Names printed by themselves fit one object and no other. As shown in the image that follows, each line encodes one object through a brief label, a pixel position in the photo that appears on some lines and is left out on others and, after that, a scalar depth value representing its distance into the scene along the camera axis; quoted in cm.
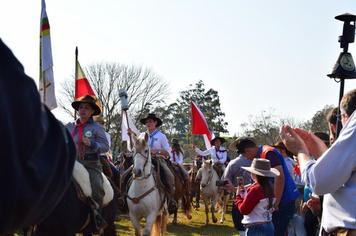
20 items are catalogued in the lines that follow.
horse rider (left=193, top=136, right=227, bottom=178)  1738
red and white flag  1652
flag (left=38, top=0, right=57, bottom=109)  837
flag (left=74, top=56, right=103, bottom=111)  1187
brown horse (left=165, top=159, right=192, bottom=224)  1156
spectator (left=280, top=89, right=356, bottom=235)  243
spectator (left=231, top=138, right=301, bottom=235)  580
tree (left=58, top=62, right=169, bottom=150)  3744
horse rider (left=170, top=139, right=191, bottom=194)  1552
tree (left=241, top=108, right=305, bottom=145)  4660
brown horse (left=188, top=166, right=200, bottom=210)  1600
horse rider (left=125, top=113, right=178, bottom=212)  952
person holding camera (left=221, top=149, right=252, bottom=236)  948
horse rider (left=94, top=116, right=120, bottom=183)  887
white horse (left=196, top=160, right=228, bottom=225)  1473
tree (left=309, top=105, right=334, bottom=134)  4200
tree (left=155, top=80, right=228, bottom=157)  6775
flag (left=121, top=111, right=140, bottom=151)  1353
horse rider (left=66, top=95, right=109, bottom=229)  618
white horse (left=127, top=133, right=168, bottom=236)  818
